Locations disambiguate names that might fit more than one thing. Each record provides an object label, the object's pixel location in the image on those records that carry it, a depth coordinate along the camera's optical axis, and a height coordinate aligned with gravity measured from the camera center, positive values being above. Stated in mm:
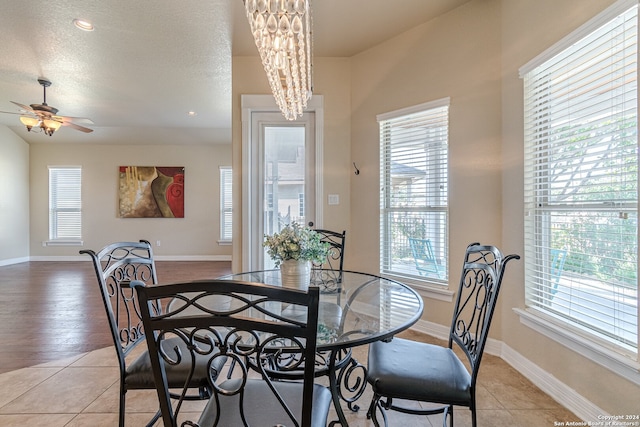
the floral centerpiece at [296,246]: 1558 -161
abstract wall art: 6785 +619
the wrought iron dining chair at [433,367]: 1181 -680
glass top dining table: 1117 -454
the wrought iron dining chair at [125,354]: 1271 -657
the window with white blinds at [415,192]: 2666 +229
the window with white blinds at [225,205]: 6938 +268
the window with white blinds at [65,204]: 6820 +307
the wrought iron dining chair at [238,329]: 708 -301
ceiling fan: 3646 +1320
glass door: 3236 +500
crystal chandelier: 1460 +951
